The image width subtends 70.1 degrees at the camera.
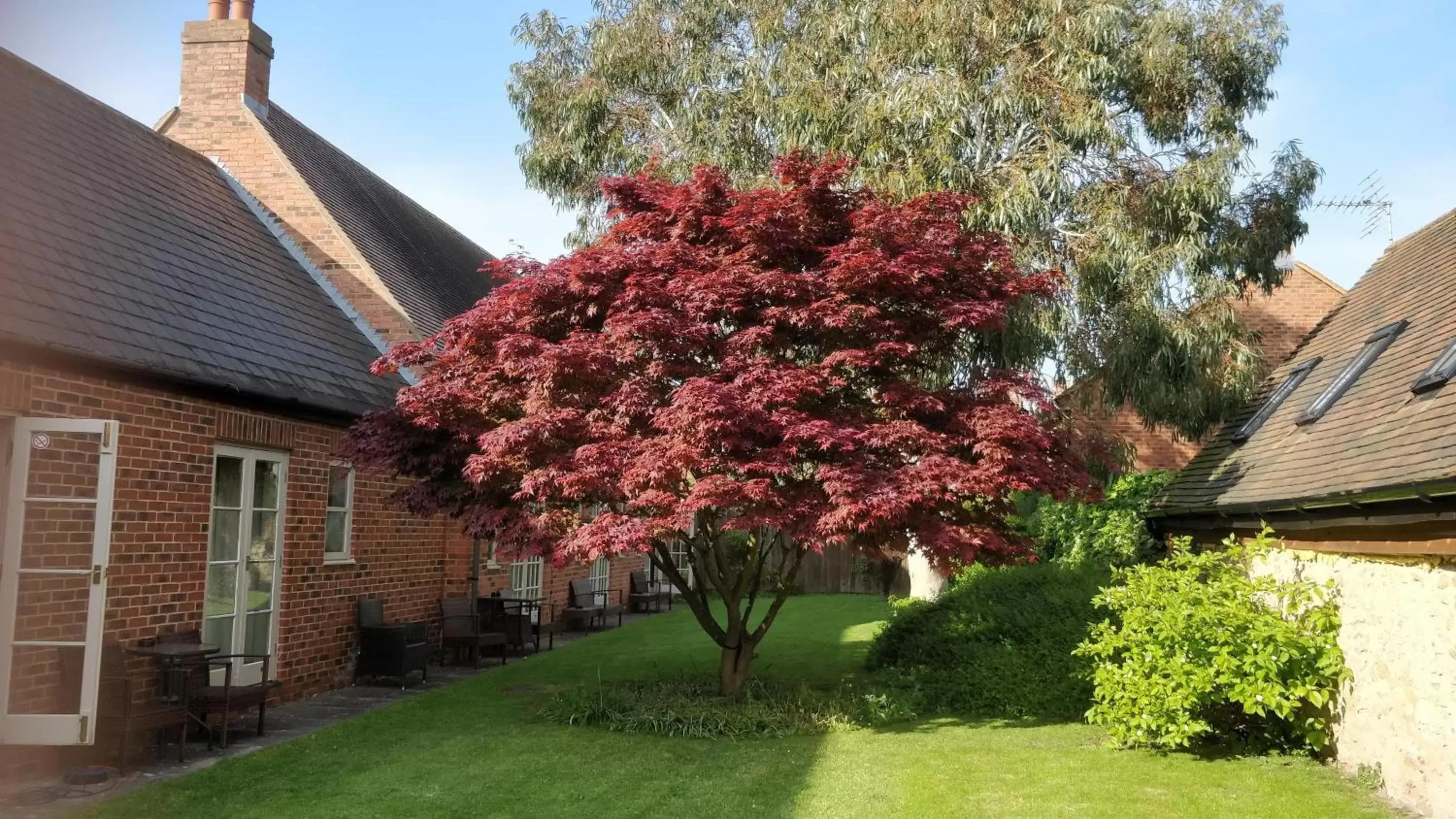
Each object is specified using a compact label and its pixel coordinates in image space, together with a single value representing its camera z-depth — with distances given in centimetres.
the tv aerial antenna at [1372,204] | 1652
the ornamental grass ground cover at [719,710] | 894
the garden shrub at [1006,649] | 946
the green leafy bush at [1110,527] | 1409
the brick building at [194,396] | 709
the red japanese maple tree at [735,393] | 796
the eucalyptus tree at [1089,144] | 1256
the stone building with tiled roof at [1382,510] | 605
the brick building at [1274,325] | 1870
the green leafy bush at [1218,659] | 735
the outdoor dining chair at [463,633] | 1282
